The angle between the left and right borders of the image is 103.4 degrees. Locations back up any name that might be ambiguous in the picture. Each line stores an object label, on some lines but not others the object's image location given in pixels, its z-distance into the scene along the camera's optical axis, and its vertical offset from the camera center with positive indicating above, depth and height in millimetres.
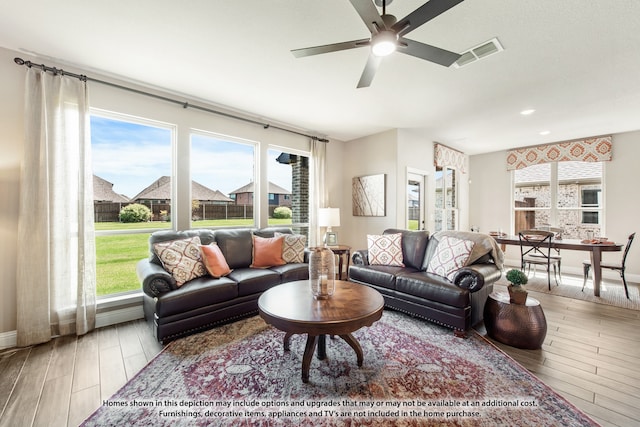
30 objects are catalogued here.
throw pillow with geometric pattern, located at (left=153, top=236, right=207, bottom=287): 2604 -476
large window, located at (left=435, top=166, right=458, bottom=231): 5504 +296
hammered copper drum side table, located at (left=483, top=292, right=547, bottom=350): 2250 -1023
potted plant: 2355 -707
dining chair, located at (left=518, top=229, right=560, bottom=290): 4117 -522
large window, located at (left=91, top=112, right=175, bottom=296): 2953 +295
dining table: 3652 -542
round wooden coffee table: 1673 -703
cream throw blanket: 2850 -418
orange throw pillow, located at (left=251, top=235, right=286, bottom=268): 3367 -520
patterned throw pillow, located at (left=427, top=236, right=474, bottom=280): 2787 -503
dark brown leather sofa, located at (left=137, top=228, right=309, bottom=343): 2309 -758
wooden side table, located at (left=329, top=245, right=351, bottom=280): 4009 -632
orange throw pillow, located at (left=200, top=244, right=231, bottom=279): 2812 -540
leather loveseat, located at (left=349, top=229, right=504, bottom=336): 2492 -749
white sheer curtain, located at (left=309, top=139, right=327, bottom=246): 4844 +484
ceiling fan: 1426 +1148
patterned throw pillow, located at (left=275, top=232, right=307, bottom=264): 3562 -500
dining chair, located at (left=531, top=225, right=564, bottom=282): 4252 -392
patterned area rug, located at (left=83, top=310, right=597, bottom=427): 1502 -1209
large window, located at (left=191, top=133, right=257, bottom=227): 3629 +511
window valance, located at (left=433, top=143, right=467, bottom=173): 5250 +1231
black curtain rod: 2408 +1450
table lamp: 4371 -120
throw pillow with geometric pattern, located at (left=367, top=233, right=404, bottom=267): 3463 -517
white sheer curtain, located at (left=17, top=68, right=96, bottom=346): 2336 -10
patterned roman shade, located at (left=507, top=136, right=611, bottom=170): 4753 +1214
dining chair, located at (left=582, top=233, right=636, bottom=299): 3586 -801
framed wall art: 4656 +349
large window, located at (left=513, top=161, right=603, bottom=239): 4953 +302
